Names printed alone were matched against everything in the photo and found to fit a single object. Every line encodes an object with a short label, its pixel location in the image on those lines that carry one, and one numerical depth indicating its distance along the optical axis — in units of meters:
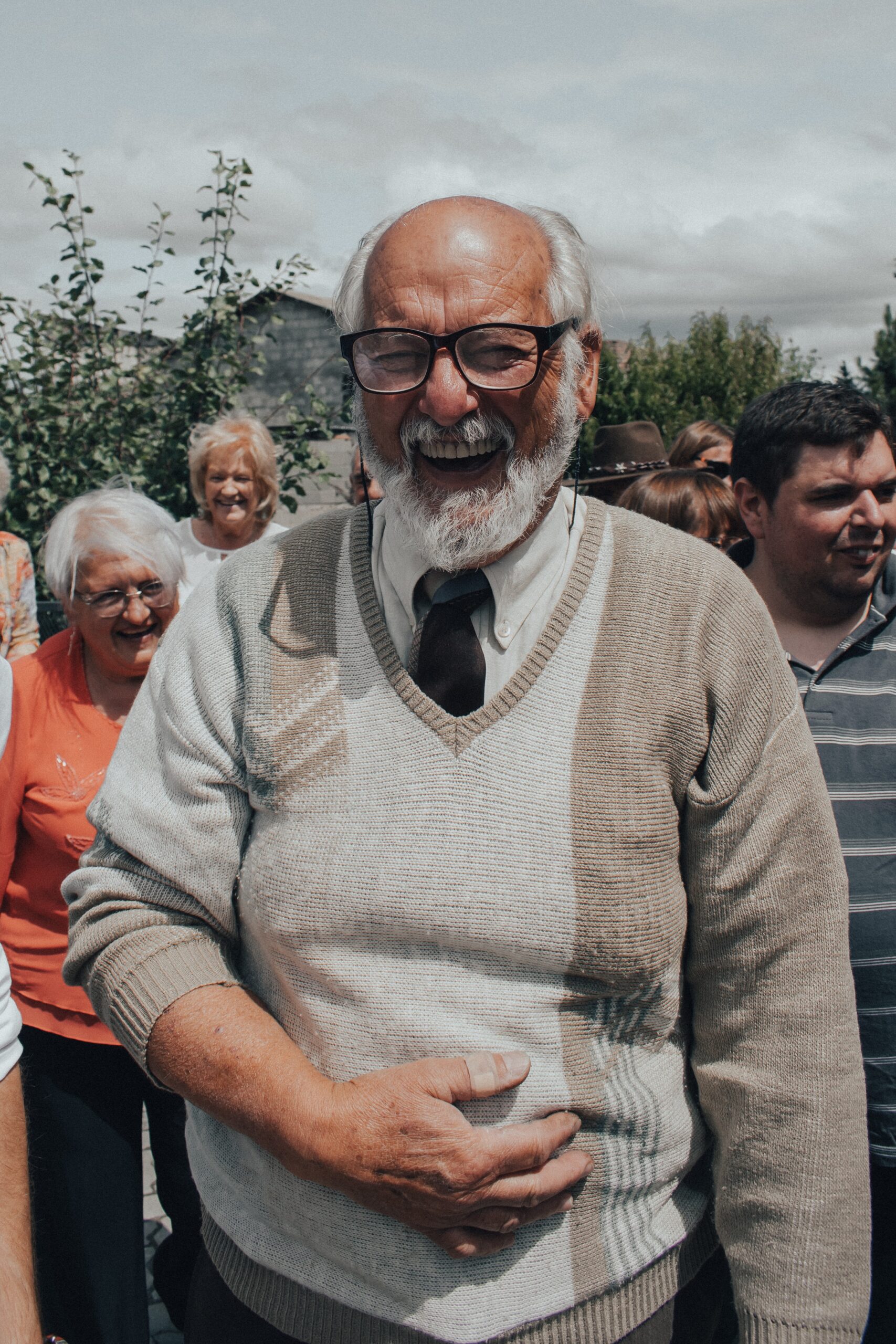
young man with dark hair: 1.98
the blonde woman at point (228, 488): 4.45
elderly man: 1.30
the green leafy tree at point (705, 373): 32.91
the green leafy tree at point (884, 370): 22.34
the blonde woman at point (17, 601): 3.86
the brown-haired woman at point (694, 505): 3.46
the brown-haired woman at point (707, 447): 4.46
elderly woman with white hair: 2.34
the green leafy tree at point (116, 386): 5.63
